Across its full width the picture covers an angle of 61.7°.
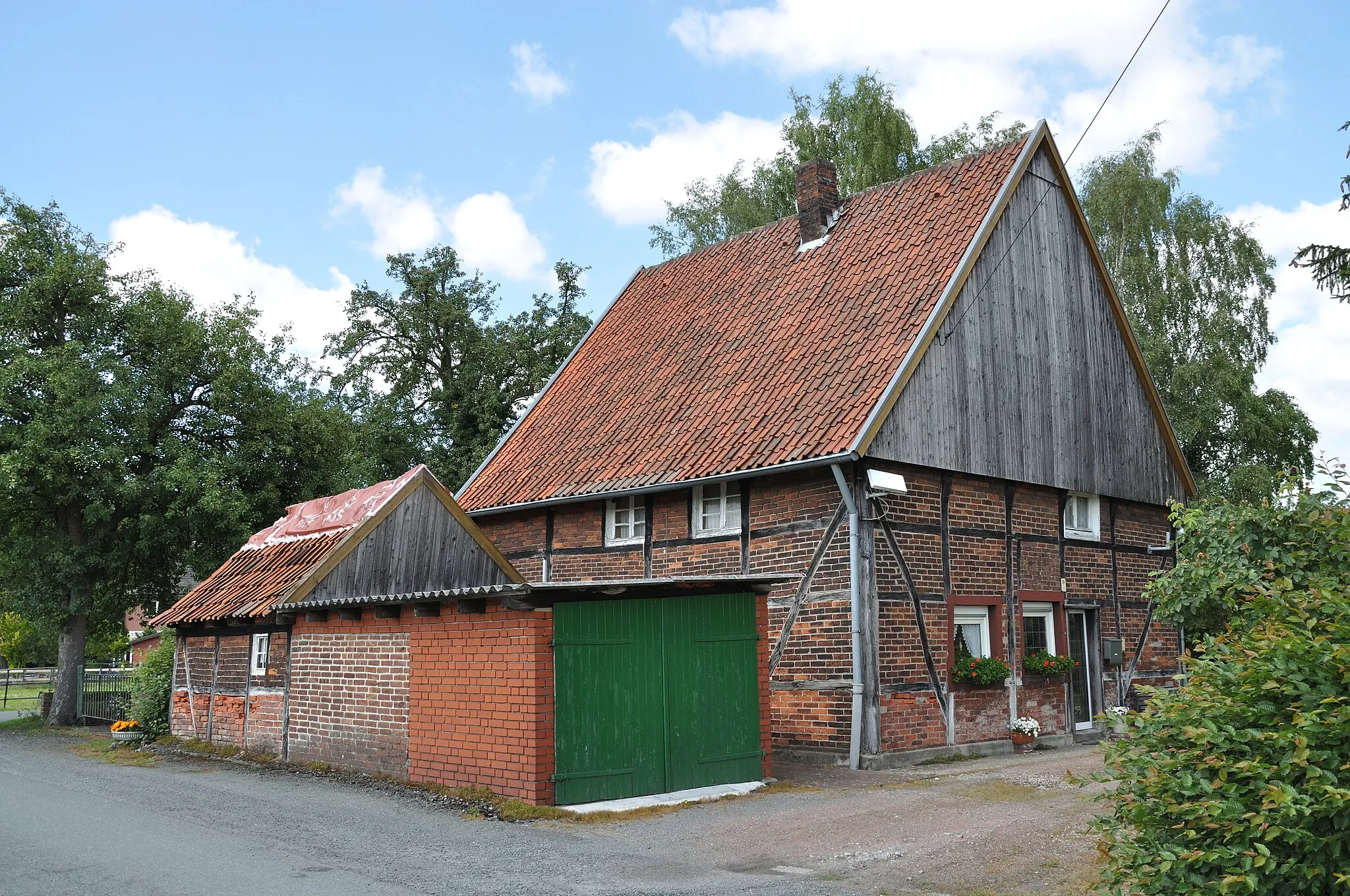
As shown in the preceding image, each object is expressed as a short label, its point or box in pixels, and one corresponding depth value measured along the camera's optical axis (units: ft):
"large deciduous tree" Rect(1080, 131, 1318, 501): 86.38
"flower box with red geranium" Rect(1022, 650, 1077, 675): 49.96
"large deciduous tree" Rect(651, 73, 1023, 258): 93.61
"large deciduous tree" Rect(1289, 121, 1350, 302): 42.01
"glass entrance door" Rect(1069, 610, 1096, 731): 54.08
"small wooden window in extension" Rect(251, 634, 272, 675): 50.47
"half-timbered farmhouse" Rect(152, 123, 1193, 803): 35.53
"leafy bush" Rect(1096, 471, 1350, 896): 13.37
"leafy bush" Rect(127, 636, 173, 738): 59.21
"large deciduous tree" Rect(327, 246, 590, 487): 95.45
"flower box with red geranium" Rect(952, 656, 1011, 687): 46.47
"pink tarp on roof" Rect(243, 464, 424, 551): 52.70
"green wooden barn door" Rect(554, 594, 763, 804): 33.68
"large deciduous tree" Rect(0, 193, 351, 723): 71.61
